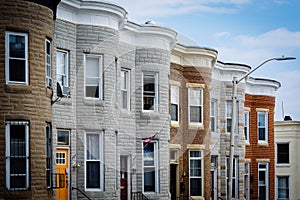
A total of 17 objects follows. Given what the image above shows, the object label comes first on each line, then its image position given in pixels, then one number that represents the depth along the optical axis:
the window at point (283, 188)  54.97
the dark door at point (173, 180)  34.67
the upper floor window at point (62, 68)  25.53
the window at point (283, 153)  55.70
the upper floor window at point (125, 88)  29.55
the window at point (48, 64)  23.39
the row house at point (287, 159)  54.84
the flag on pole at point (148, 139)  30.78
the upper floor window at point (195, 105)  35.84
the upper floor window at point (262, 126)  46.75
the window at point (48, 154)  23.25
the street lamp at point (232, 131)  29.10
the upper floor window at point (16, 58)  21.73
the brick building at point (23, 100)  21.45
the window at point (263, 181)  47.06
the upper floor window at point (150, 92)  31.00
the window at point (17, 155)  21.44
